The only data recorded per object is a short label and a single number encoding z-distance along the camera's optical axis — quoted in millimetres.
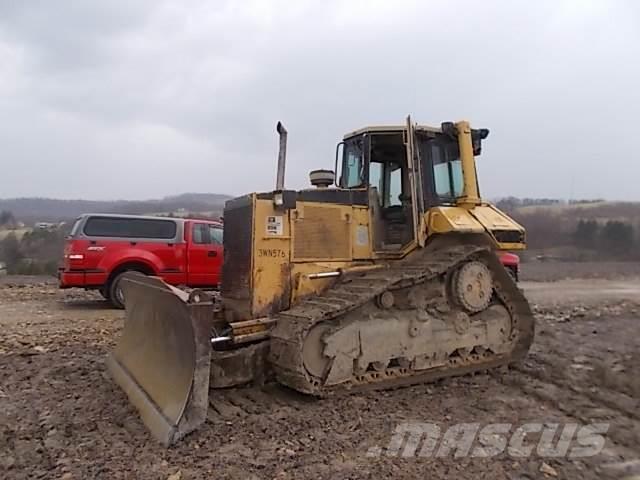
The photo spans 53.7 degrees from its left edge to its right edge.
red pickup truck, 12249
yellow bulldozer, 5660
